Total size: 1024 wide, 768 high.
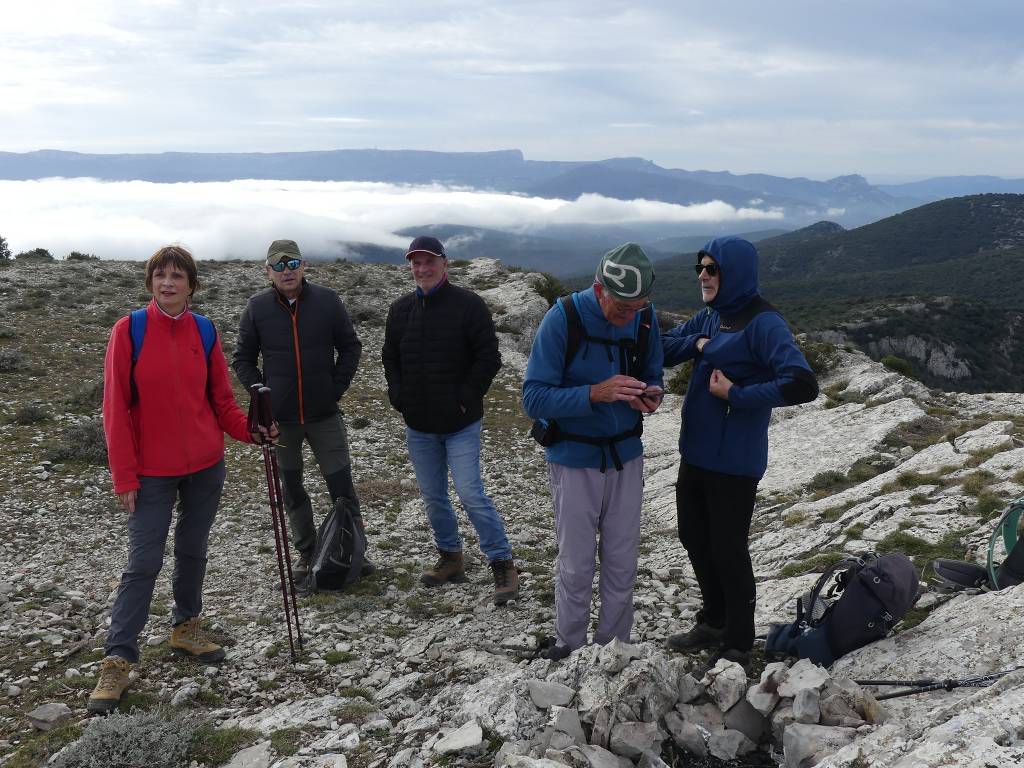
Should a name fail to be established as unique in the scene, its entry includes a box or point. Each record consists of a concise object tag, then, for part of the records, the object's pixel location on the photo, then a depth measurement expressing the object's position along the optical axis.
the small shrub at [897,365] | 19.69
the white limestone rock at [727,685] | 3.76
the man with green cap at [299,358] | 6.37
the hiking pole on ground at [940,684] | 3.64
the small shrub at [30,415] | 11.85
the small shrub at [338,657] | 5.31
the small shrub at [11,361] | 15.00
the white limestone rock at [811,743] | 3.22
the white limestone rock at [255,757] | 3.91
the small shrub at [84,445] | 10.34
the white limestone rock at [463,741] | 3.70
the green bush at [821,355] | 17.47
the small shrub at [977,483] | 7.17
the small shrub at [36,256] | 28.85
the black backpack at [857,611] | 4.40
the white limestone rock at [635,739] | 3.46
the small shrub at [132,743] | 3.81
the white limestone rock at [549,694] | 3.84
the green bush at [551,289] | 28.18
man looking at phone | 4.12
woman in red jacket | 4.59
